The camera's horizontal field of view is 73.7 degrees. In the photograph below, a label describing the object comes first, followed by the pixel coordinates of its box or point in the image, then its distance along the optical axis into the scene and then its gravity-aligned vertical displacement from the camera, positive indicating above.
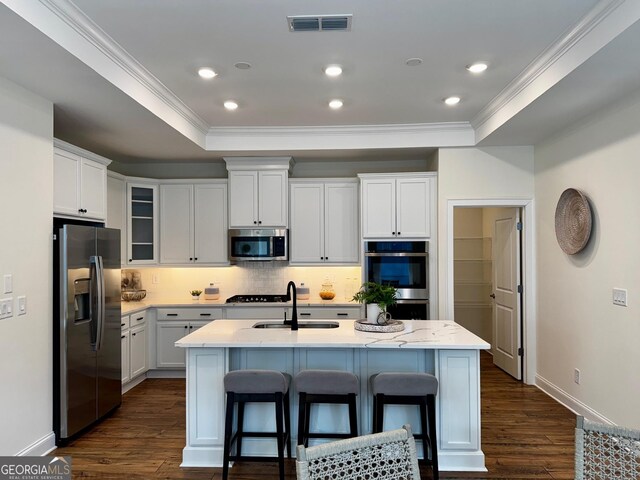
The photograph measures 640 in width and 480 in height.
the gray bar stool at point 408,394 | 2.68 -0.92
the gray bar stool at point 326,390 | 2.73 -0.90
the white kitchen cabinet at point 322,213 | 5.30 +0.45
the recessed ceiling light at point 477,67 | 3.14 +1.35
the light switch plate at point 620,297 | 3.19 -0.38
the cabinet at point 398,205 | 4.93 +0.51
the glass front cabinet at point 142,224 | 5.14 +0.34
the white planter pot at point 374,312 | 3.20 -0.47
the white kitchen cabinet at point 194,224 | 5.36 +0.34
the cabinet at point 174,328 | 5.00 -0.90
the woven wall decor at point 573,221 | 3.62 +0.23
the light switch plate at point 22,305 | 2.90 -0.36
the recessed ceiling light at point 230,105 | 3.91 +1.36
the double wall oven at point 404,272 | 4.84 -0.27
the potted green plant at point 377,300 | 3.17 -0.38
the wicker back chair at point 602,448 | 1.44 -0.70
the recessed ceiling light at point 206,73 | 3.19 +1.35
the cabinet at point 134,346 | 4.45 -1.04
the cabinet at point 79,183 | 3.41 +0.59
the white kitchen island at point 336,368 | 2.87 -0.86
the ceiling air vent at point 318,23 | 2.49 +1.36
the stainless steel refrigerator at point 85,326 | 3.23 -0.61
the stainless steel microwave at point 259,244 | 5.22 +0.08
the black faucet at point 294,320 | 3.21 -0.53
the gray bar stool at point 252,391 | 2.73 -0.91
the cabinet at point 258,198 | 5.23 +0.64
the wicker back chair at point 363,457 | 1.42 -0.72
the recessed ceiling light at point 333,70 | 3.16 +1.35
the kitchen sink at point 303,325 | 3.50 -0.62
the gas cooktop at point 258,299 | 5.22 -0.61
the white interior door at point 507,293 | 4.86 -0.54
